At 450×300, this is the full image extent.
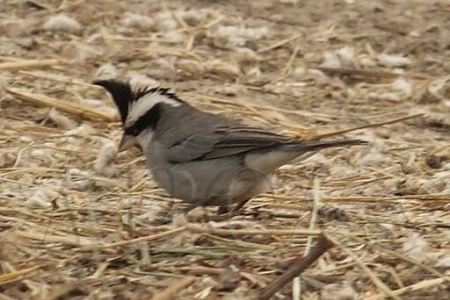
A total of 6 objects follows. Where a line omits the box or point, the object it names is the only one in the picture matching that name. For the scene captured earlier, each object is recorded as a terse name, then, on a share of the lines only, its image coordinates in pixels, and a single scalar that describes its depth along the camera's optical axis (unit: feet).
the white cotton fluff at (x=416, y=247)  25.79
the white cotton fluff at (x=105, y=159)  33.27
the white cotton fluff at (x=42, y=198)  29.04
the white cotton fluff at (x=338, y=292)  23.85
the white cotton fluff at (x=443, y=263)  25.41
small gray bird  28.89
